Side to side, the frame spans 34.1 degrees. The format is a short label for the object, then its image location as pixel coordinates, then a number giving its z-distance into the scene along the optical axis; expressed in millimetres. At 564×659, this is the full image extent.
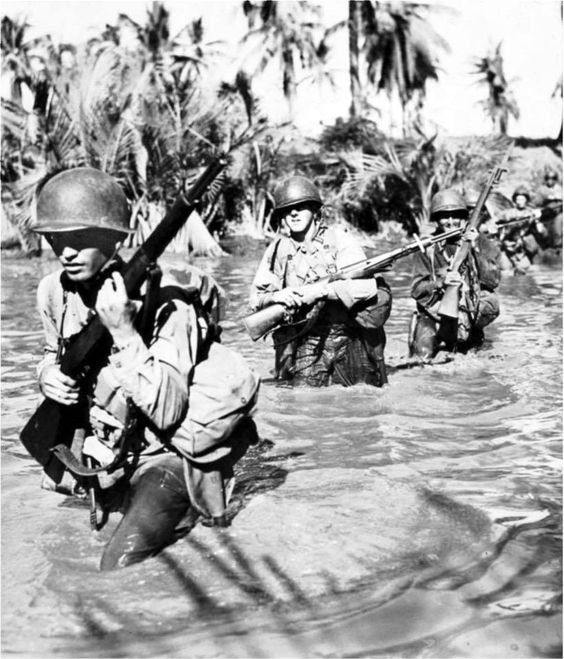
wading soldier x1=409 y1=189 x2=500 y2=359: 9305
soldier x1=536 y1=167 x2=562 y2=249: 18844
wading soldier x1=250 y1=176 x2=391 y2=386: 7402
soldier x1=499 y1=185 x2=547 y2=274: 18766
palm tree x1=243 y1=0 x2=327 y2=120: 47688
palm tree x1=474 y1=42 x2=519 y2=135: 54719
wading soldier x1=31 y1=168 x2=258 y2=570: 3830
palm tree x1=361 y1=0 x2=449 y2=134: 40906
